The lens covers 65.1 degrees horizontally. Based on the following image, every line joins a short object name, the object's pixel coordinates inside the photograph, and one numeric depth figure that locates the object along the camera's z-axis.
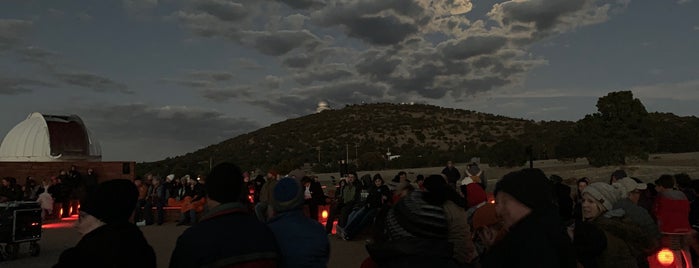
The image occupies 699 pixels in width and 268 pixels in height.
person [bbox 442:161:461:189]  17.48
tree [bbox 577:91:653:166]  36.88
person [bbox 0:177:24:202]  16.94
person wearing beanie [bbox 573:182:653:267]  3.62
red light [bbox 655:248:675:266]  6.06
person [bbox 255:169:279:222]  4.51
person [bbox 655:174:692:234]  6.77
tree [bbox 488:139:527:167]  41.64
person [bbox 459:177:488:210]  7.07
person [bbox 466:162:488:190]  11.77
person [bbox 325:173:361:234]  13.89
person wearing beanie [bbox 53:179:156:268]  2.73
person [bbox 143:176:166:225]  18.19
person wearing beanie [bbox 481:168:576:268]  2.52
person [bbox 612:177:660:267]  4.52
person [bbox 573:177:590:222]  10.49
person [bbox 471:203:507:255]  4.34
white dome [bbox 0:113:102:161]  33.38
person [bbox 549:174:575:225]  5.56
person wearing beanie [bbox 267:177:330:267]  3.63
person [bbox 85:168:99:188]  21.63
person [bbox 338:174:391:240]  12.25
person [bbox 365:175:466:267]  2.84
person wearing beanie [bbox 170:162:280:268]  2.87
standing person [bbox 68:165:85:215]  21.12
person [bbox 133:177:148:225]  18.36
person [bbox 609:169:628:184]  8.56
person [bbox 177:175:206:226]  17.27
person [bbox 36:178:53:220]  17.88
